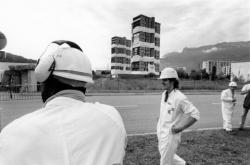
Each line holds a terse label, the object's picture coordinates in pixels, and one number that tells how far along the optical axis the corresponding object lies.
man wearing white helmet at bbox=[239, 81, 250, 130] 7.35
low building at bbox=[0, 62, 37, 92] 23.11
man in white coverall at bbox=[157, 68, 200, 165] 3.42
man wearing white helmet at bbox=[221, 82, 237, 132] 7.12
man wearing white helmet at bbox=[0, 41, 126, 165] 0.94
